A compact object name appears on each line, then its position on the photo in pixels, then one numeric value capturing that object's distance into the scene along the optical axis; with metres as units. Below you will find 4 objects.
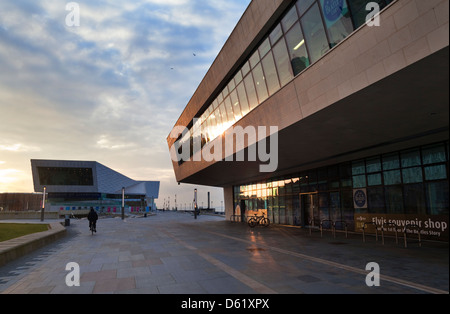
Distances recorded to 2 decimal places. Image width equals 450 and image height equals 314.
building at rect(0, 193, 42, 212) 105.00
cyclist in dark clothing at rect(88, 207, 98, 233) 20.56
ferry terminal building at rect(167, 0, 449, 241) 7.61
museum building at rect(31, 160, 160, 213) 93.88
